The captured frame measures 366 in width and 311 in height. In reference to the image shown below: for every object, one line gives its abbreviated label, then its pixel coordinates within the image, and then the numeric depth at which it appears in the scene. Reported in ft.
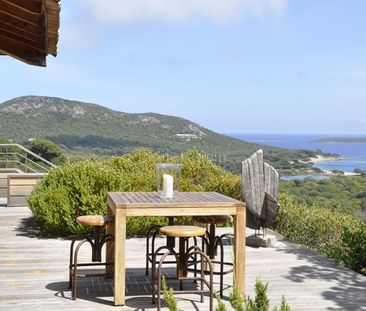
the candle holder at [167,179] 16.22
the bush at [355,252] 20.84
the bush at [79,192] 25.27
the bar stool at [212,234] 17.03
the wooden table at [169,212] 14.84
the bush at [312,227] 27.02
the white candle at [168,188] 16.20
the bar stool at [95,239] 15.64
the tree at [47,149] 53.40
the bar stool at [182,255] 14.46
